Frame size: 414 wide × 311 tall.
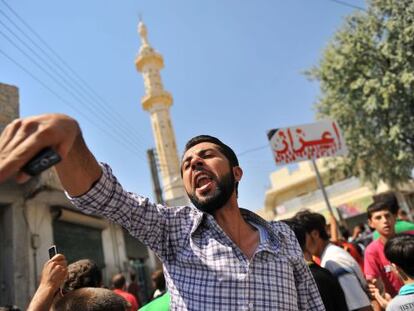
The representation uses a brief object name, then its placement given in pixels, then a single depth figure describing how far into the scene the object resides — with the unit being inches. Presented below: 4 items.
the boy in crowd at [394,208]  145.6
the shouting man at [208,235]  53.2
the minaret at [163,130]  1076.5
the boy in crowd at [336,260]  103.6
